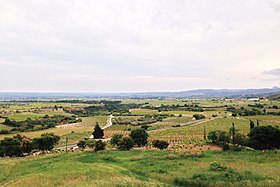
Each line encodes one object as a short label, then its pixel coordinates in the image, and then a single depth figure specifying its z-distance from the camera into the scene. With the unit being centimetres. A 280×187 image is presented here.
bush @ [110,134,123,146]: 5619
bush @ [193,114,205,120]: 12574
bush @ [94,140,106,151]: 5321
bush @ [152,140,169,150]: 5525
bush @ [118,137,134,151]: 5347
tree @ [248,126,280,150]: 4881
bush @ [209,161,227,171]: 3263
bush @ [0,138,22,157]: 5325
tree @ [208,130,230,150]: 5675
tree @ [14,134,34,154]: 5537
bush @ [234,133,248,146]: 5372
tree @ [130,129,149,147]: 5834
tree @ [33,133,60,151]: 5812
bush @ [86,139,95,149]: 5666
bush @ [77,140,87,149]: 5997
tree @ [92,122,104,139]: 7864
